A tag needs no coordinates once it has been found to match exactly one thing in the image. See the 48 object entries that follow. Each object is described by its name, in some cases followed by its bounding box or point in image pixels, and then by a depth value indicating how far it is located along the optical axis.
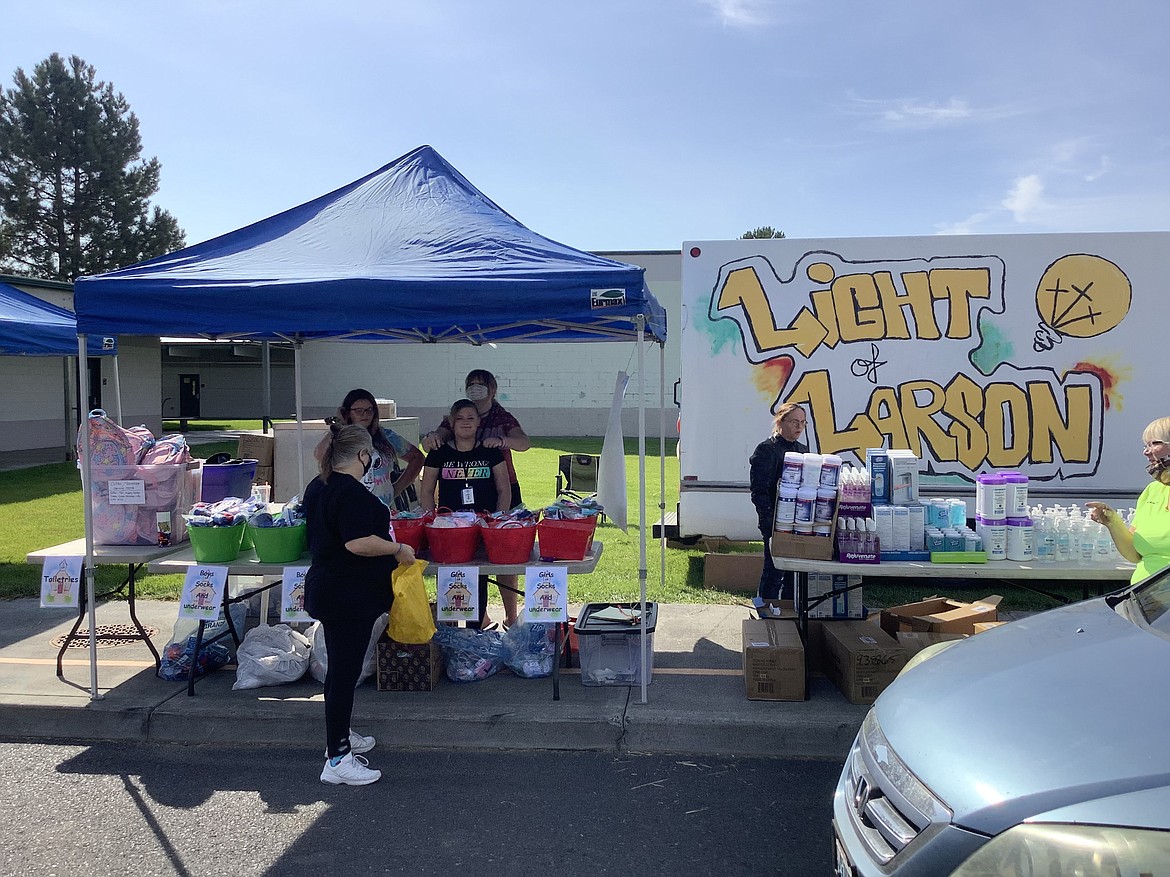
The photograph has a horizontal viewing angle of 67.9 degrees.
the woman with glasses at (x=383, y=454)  5.80
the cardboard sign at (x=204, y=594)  4.82
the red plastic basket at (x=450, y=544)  4.88
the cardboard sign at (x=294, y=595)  4.89
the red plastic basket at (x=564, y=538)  4.89
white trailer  7.51
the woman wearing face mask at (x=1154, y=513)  4.01
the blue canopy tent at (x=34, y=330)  9.35
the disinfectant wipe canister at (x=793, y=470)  4.75
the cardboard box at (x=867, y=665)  4.77
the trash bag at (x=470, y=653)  5.26
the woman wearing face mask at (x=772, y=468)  6.22
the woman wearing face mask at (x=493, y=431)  5.84
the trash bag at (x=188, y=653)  5.32
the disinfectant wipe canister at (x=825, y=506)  4.70
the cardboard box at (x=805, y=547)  4.65
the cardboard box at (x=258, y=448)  8.06
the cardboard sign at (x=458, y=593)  4.74
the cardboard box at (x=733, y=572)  7.44
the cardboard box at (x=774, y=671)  4.86
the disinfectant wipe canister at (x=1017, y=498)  4.72
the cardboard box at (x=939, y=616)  5.17
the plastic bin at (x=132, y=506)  5.15
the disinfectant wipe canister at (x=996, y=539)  4.70
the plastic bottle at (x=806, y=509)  4.70
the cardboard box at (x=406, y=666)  5.10
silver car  2.04
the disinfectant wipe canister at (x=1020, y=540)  4.67
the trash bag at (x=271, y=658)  5.21
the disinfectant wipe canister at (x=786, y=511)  4.75
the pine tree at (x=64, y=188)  34.03
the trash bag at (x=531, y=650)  5.33
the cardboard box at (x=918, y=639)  4.84
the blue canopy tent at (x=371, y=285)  4.64
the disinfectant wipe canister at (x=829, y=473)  4.70
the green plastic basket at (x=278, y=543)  4.93
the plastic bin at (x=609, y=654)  5.12
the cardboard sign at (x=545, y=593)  4.73
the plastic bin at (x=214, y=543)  4.94
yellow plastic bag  4.57
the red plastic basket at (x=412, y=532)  4.99
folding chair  10.80
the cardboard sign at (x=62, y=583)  4.94
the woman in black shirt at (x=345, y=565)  3.87
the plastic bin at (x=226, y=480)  5.84
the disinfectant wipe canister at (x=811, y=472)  4.71
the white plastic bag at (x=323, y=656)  5.18
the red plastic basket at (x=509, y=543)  4.89
